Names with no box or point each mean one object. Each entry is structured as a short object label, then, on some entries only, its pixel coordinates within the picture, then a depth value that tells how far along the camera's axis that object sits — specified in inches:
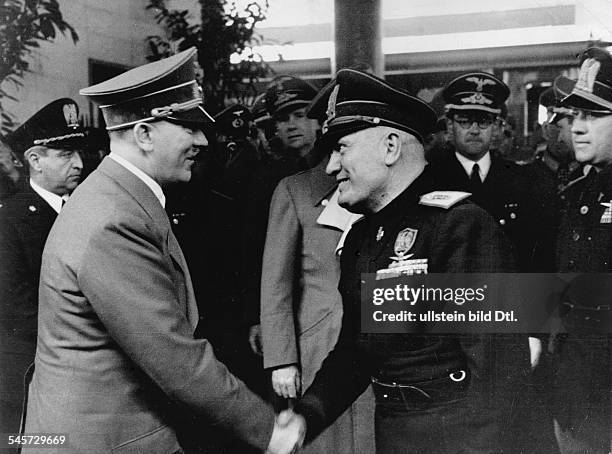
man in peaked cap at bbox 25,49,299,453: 97.6
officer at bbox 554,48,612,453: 115.2
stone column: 120.4
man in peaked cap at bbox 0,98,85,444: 130.7
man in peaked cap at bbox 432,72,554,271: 115.4
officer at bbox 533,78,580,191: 116.3
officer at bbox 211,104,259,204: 124.7
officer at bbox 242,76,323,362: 122.3
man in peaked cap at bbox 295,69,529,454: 112.0
